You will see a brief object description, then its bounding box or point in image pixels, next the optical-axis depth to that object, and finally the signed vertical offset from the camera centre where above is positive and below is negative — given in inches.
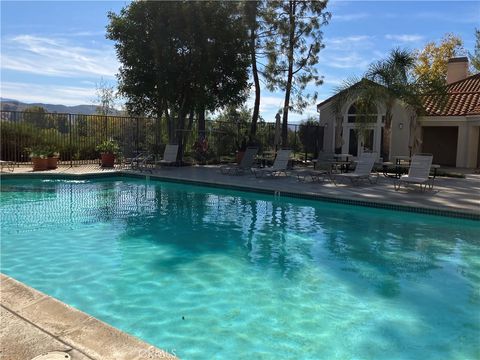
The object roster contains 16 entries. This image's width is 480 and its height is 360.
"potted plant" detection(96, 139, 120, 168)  643.5 -6.5
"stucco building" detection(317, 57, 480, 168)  776.3 +53.7
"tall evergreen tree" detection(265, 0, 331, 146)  745.6 +192.8
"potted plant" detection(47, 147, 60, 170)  595.5 -18.6
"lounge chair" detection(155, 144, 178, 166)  640.4 -8.3
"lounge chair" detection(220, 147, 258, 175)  578.6 -14.3
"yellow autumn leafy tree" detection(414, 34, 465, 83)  1313.1 +323.0
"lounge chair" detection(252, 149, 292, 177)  539.8 -12.5
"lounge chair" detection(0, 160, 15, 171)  568.2 -28.2
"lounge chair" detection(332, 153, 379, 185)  482.9 -13.5
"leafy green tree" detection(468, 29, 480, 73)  1068.5 +267.0
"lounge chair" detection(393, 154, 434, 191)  436.5 -14.9
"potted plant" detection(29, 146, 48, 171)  580.7 -17.7
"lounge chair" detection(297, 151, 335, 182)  524.8 -17.6
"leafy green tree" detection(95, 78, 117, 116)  1203.2 +146.0
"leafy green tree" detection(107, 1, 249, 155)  639.8 +151.9
